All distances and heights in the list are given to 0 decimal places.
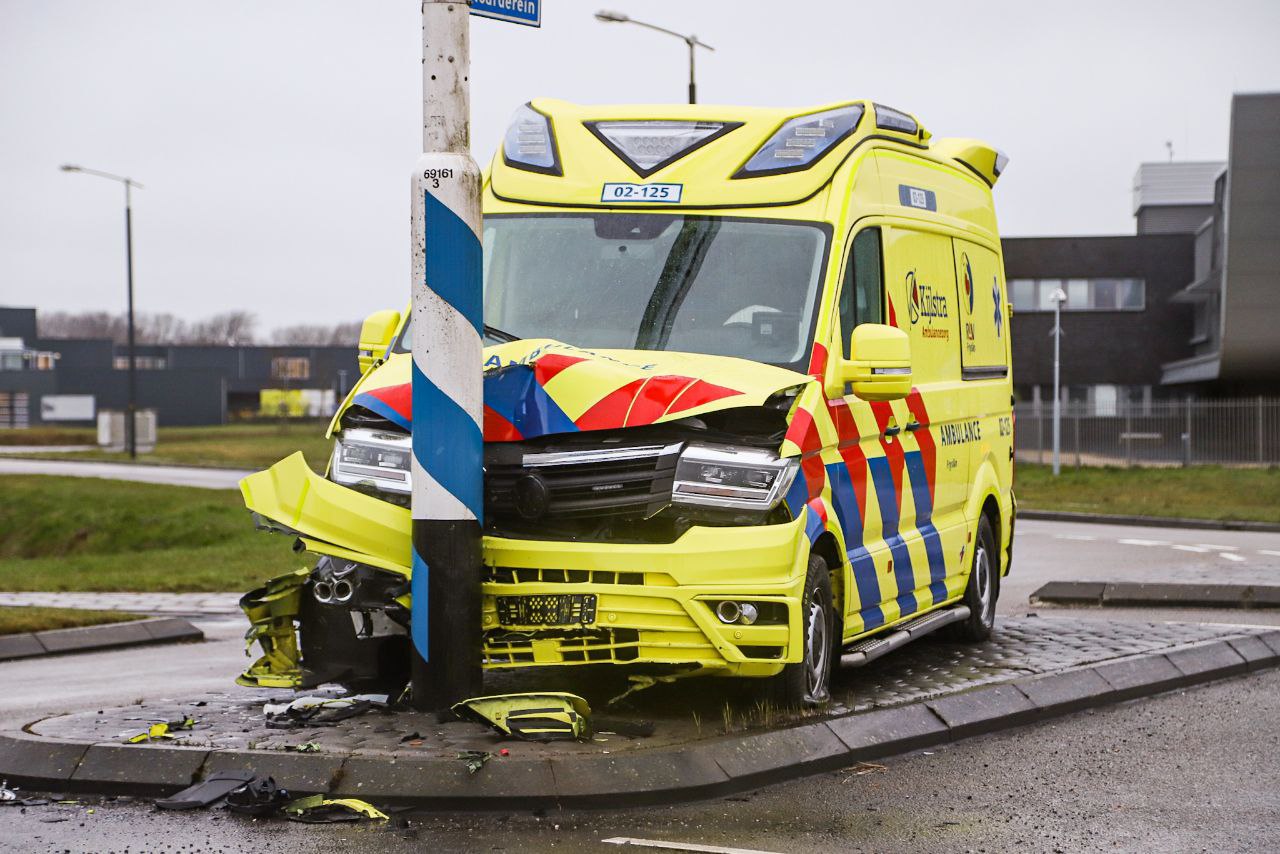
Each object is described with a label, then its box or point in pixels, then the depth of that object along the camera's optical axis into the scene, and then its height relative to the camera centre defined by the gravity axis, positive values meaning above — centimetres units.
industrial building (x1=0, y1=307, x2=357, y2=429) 10981 -163
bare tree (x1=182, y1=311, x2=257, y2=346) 14288 +241
